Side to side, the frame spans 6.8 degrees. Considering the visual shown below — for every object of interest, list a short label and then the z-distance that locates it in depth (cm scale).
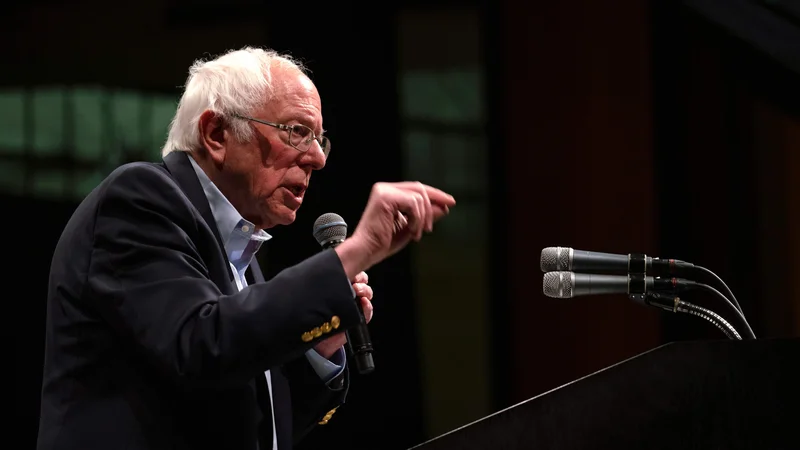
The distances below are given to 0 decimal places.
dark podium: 852
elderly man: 860
